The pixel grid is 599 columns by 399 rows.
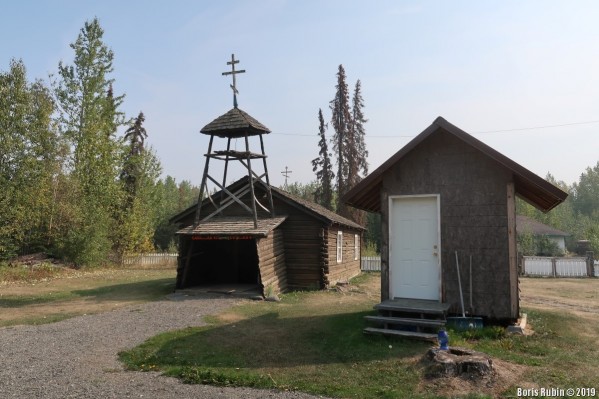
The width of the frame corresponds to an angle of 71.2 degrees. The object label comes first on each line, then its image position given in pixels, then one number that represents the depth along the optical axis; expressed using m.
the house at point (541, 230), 42.75
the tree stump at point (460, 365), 6.38
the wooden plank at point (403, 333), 8.29
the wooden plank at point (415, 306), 8.84
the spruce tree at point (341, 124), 40.91
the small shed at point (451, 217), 9.36
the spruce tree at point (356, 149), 40.19
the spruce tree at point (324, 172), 41.97
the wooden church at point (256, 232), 16.89
